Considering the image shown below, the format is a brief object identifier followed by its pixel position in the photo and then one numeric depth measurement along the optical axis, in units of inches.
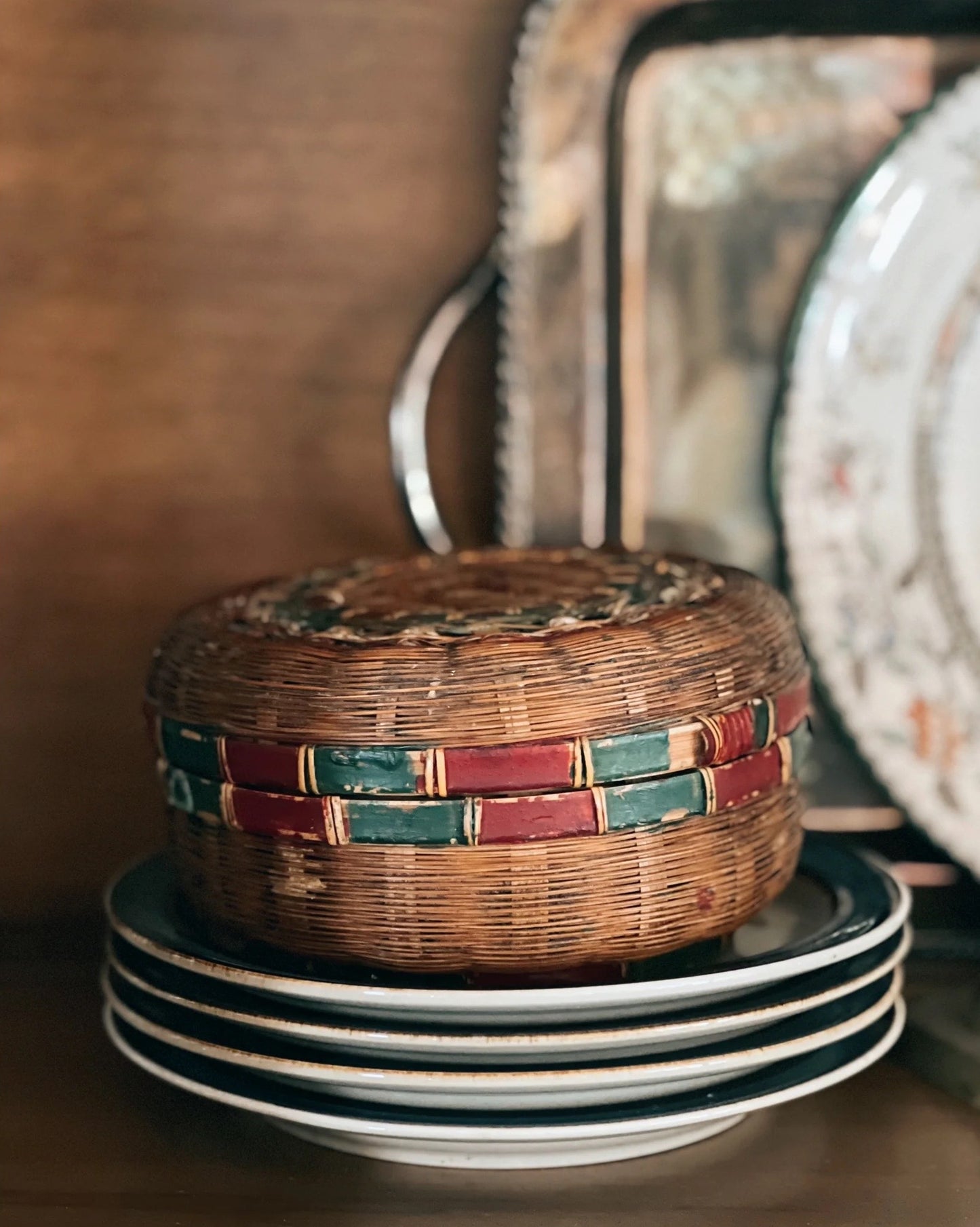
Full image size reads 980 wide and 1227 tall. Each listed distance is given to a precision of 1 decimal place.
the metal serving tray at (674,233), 24.0
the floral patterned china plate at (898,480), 24.1
